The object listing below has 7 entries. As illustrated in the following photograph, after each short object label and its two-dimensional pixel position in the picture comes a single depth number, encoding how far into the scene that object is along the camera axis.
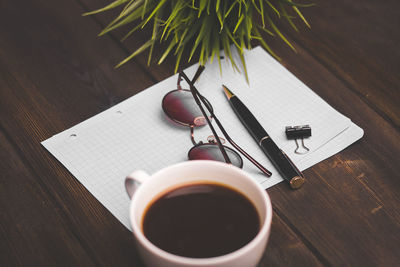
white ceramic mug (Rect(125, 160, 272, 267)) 0.42
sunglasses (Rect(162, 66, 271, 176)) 0.65
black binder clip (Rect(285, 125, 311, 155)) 0.69
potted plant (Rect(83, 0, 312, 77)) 0.74
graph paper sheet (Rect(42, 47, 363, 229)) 0.65
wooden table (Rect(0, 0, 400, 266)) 0.58
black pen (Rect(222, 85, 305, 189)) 0.63
